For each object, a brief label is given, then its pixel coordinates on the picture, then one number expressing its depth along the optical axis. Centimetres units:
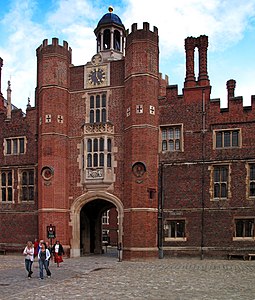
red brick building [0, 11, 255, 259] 2684
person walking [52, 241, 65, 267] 2298
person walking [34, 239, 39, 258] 2759
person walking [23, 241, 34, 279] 1803
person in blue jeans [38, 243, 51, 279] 1775
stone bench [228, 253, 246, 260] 2613
